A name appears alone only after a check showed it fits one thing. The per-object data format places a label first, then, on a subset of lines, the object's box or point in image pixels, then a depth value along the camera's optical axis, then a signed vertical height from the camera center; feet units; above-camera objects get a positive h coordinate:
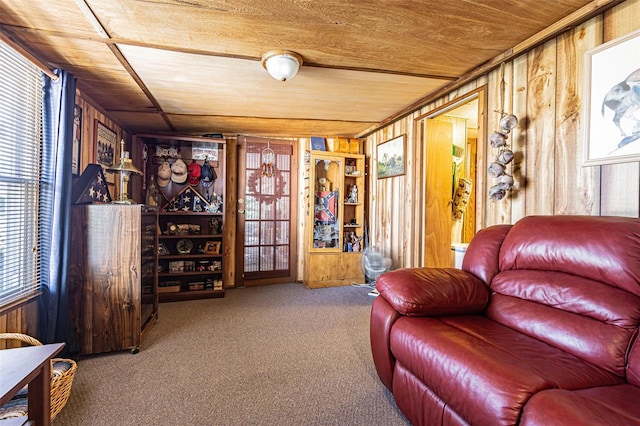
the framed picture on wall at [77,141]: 7.79 +1.97
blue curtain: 6.27 +0.00
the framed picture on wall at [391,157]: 11.05 +2.42
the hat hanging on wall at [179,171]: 12.48 +1.84
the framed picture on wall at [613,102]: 4.57 +1.96
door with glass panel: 13.55 +0.11
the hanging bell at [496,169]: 6.50 +1.09
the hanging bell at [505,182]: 6.46 +0.79
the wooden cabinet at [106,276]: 6.84 -1.56
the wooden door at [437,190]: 10.03 +0.92
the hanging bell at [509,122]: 6.23 +2.09
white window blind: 5.46 +0.78
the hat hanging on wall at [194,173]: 12.81 +1.82
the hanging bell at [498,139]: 6.49 +1.77
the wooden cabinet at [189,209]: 11.94 +0.19
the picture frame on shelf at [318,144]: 13.71 +3.42
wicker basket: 4.73 -2.97
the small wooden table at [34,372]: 3.32 -1.88
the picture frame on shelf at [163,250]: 11.72 -1.52
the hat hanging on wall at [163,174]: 12.42 +1.70
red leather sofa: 3.08 -1.77
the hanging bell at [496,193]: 6.60 +0.56
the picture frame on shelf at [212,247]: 12.51 -1.47
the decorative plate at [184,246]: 12.15 -1.40
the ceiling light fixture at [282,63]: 6.34 +3.45
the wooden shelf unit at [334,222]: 13.08 -0.34
